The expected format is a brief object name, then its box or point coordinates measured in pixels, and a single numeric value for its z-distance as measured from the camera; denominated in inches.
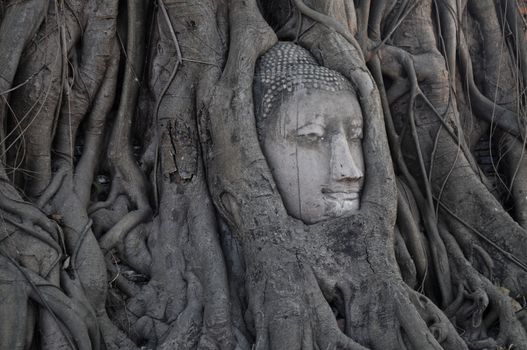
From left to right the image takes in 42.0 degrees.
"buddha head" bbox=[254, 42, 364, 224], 132.6
